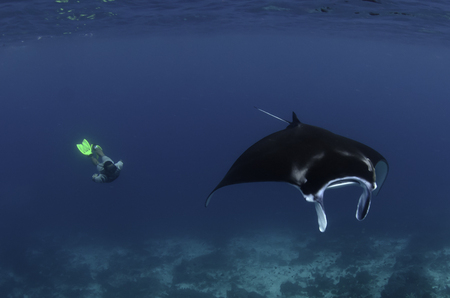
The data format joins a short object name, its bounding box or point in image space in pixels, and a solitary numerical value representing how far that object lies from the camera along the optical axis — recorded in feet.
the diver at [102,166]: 36.60
